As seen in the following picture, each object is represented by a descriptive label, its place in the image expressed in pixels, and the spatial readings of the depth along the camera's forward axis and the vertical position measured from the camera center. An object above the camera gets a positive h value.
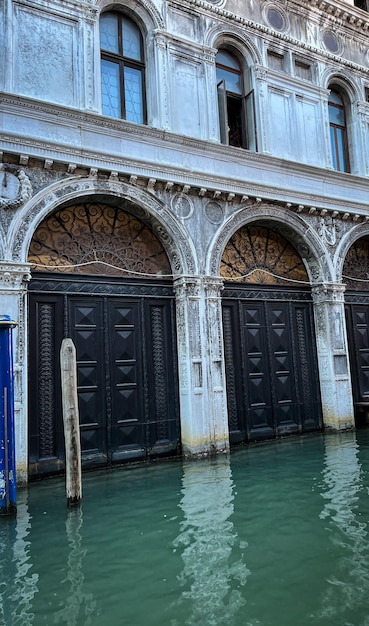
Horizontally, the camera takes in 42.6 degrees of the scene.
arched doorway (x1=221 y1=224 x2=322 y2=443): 8.09 +0.56
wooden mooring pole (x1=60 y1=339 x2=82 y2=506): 4.73 -0.42
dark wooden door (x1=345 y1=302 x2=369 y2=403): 9.81 +0.45
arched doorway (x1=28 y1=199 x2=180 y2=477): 6.39 +0.66
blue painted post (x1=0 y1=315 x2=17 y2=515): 4.44 -0.37
